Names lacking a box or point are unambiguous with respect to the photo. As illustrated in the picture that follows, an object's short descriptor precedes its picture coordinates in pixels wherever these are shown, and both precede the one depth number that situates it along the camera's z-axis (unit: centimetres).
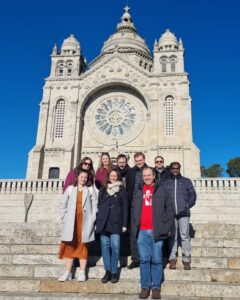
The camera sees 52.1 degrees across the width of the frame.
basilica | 2313
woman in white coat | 508
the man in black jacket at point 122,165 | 595
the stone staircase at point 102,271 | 467
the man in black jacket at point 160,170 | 620
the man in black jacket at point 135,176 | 568
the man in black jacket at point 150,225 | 463
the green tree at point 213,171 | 4375
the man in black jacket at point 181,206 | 538
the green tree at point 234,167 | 4048
